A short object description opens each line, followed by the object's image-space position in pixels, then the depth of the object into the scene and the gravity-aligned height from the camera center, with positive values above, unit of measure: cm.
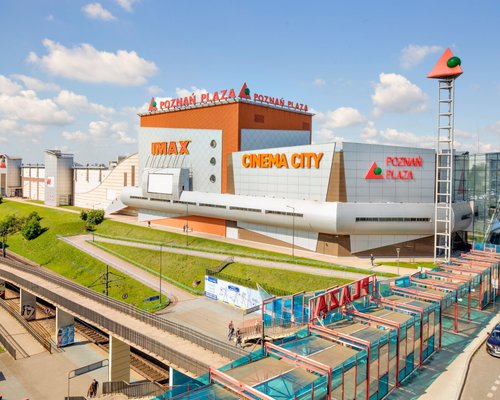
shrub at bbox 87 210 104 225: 9771 -732
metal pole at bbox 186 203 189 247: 7362 -755
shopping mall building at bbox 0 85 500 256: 5956 +110
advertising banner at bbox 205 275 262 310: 4797 -1321
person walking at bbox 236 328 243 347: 3781 -1423
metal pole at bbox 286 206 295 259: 6149 -622
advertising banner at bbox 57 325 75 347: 5075 -1910
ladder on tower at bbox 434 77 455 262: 5662 +37
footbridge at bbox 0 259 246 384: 3175 -1334
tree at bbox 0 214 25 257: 10119 -1010
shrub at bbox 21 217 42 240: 9462 -1035
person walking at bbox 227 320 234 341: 3953 -1423
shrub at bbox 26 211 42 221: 10485 -789
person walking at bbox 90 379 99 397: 3937 -1985
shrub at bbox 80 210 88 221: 10281 -741
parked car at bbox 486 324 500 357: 2706 -1039
